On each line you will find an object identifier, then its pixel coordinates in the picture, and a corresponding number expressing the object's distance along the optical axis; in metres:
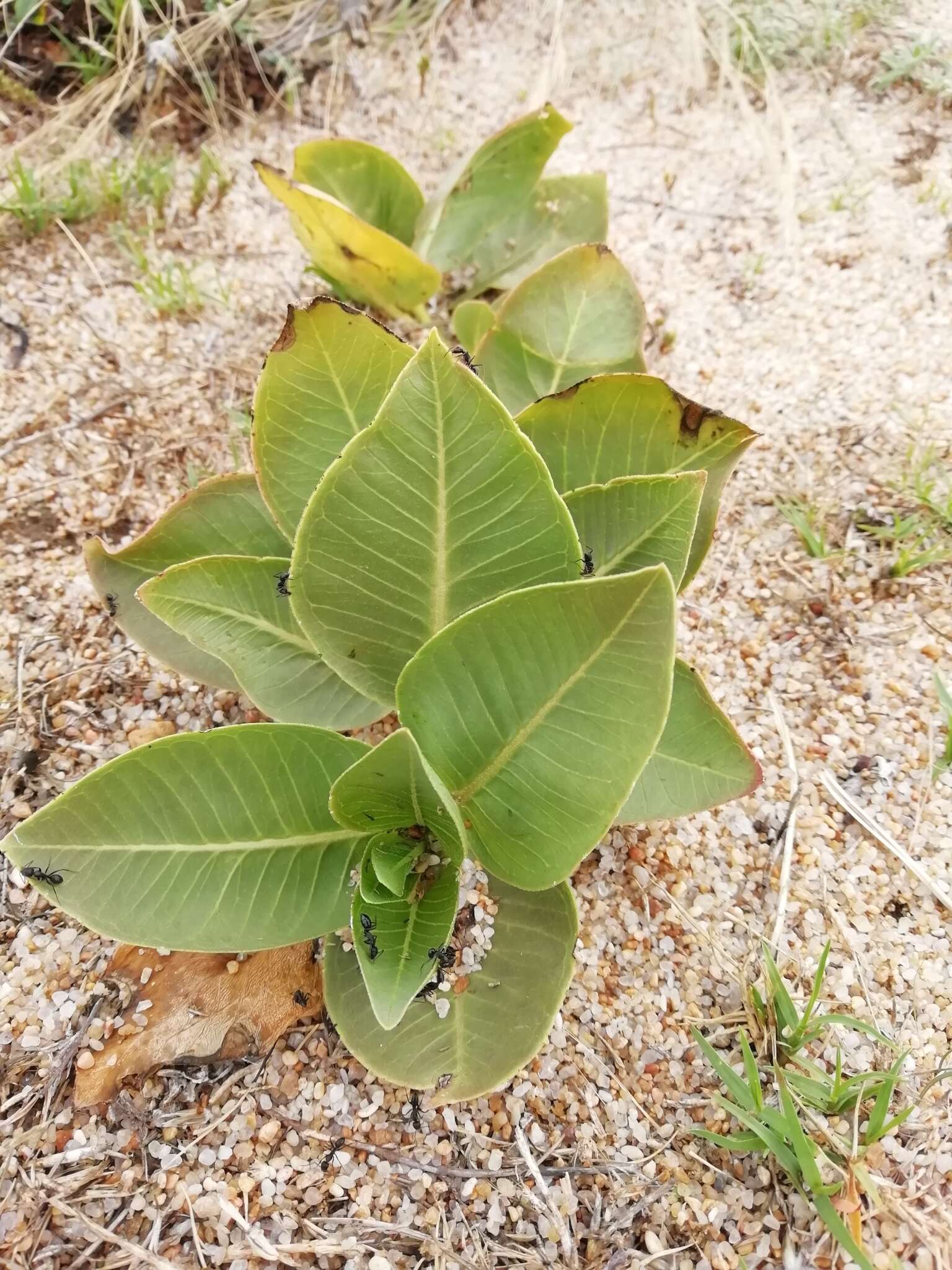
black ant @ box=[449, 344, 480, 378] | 0.27
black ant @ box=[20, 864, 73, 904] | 0.24
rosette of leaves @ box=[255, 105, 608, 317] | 0.44
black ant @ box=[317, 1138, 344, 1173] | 0.28
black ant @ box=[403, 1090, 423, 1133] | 0.29
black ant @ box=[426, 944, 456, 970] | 0.26
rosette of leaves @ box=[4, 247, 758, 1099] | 0.23
